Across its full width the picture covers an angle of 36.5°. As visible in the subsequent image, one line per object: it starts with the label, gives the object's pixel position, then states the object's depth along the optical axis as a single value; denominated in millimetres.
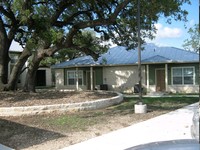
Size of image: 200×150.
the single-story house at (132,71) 25109
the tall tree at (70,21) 14262
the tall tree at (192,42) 48200
